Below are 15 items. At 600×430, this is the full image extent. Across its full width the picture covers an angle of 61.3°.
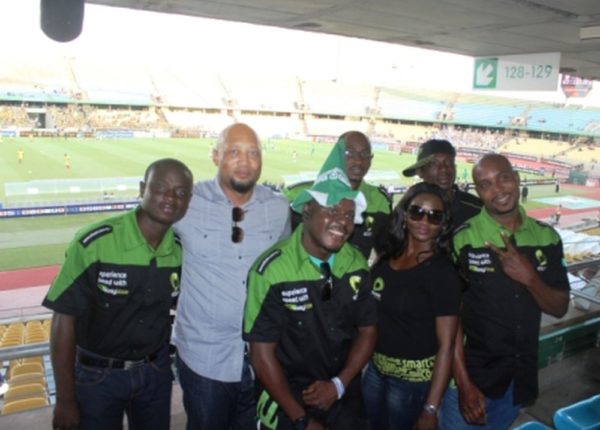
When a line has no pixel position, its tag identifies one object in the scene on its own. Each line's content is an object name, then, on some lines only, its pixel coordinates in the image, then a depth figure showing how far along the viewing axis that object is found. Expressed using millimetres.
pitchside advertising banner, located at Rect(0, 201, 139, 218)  17469
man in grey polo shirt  2207
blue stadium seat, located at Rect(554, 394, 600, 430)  2303
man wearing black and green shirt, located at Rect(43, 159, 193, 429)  2014
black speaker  2125
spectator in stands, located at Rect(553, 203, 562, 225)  18461
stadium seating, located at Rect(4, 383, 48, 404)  5350
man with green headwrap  1858
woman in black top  2039
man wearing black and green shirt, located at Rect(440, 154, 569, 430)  2141
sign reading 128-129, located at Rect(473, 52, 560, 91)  4641
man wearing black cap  3150
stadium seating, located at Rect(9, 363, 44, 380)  6703
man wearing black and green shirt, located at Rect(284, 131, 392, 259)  3123
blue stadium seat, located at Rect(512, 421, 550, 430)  2338
